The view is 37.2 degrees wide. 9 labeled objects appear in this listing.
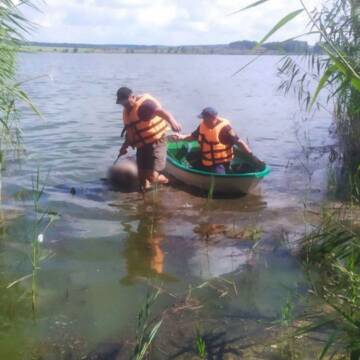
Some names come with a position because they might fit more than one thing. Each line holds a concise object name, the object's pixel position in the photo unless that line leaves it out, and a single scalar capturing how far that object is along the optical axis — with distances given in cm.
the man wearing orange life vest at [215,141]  793
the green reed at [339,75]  495
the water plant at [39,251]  428
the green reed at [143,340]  310
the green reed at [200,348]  332
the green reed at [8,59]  506
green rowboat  757
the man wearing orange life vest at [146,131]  793
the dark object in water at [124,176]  838
